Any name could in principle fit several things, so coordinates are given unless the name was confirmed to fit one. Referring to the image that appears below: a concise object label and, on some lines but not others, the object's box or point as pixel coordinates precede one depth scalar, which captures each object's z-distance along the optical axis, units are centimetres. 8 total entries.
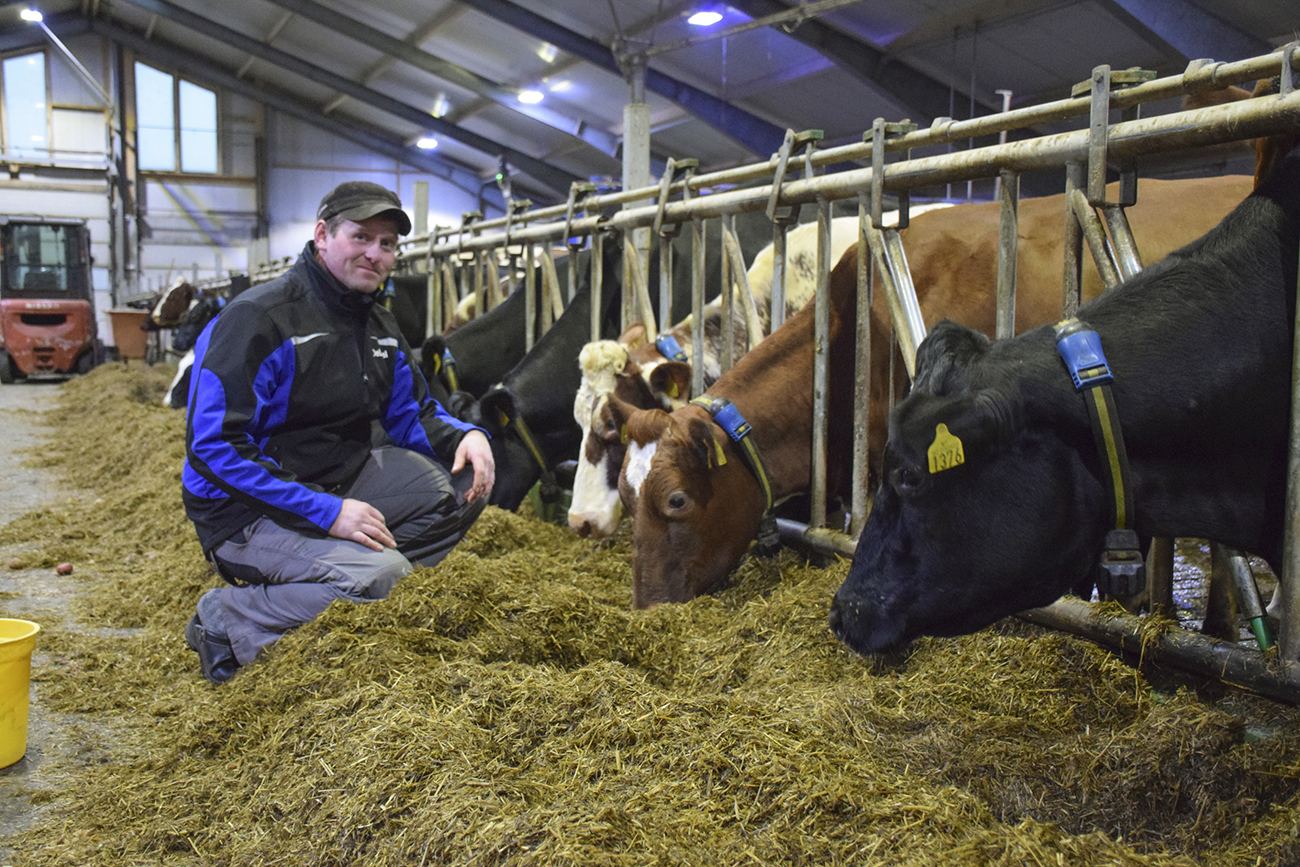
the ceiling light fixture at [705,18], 1264
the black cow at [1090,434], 221
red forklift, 2106
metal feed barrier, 263
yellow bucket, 284
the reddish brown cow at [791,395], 399
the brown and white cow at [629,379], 495
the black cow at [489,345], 745
